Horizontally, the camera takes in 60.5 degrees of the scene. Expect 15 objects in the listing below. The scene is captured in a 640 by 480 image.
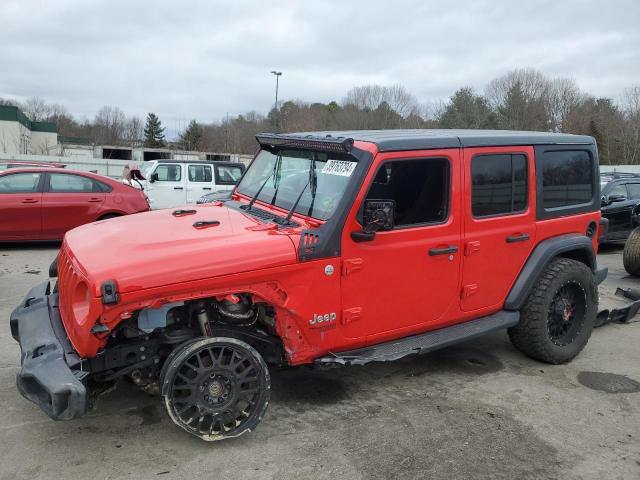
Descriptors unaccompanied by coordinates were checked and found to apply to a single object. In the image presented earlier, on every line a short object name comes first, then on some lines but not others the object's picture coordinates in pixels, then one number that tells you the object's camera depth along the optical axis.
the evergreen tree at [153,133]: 83.31
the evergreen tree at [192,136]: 76.56
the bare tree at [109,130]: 78.44
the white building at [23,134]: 49.78
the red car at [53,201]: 9.40
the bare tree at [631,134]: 44.69
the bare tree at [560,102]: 47.69
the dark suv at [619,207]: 11.48
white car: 14.67
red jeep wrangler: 3.22
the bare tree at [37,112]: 80.30
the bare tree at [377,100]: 49.22
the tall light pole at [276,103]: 38.72
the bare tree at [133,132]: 81.50
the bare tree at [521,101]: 46.22
